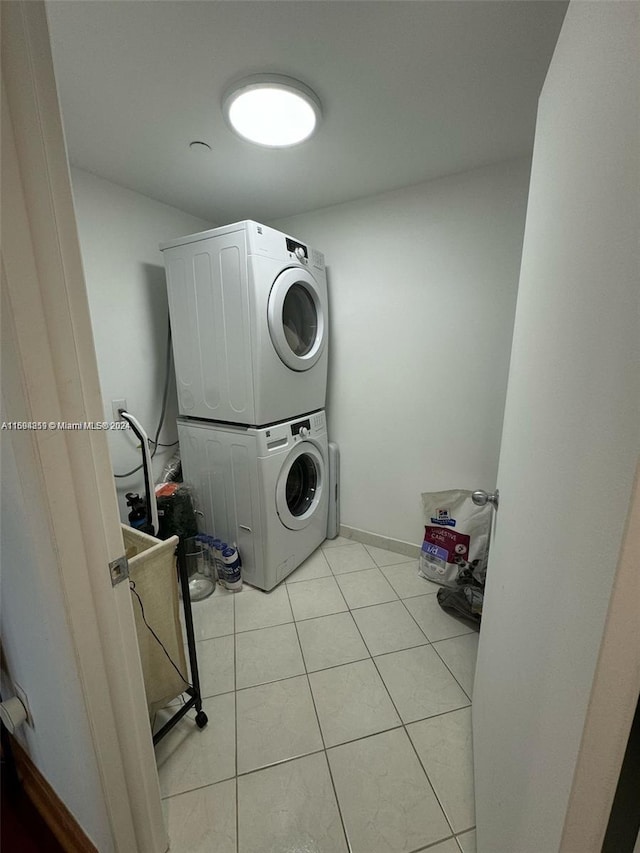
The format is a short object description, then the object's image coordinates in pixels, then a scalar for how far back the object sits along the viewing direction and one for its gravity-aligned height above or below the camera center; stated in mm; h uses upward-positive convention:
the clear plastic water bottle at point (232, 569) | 1761 -1107
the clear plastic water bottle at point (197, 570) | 1792 -1196
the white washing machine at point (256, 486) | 1676 -677
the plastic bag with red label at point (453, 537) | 1755 -960
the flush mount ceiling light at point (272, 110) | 1028 +802
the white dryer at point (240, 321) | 1520 +163
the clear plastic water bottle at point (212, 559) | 1838 -1100
